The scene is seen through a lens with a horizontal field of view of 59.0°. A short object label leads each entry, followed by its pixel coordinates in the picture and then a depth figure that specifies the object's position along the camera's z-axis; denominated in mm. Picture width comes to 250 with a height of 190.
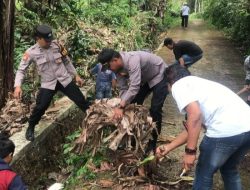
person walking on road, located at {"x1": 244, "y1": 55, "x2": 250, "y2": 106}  3882
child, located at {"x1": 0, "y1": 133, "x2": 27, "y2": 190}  1739
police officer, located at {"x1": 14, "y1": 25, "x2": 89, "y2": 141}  3165
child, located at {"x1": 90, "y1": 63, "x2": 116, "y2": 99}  4056
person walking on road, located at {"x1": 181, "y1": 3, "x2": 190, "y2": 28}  13588
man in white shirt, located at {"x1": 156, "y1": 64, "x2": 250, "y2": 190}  1865
